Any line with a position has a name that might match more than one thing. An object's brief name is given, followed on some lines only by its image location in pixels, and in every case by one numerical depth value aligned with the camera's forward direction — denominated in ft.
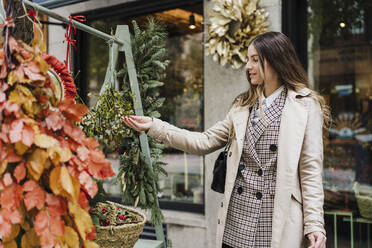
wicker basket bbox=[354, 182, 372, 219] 12.33
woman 6.15
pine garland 7.27
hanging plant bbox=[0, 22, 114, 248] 3.24
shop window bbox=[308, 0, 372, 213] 16.78
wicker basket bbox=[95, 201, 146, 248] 5.48
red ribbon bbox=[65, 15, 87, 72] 5.96
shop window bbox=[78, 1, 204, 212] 13.79
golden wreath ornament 10.46
